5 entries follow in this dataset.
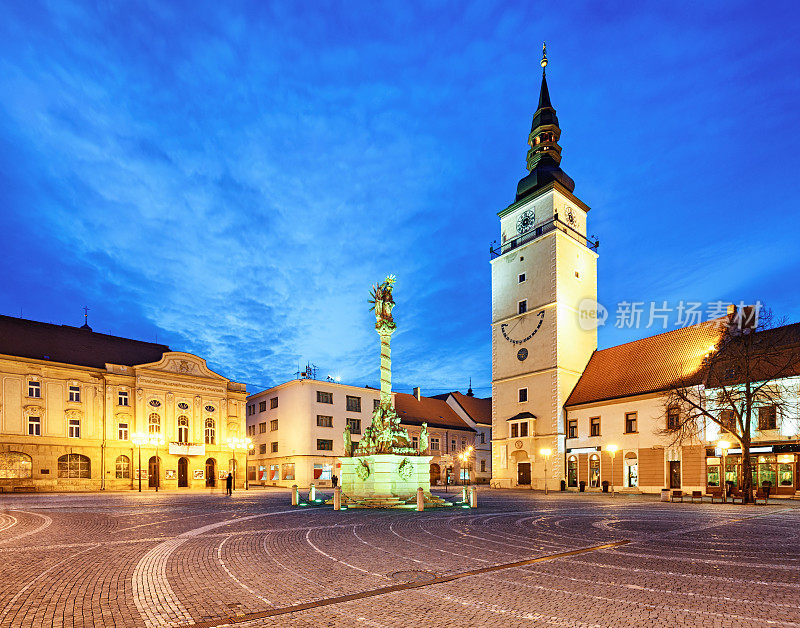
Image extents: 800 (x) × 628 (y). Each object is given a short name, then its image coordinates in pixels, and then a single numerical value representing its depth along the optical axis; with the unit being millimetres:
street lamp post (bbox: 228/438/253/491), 53750
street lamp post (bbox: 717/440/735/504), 30359
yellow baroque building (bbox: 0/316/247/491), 46875
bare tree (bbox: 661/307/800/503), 30625
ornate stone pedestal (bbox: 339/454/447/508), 26672
